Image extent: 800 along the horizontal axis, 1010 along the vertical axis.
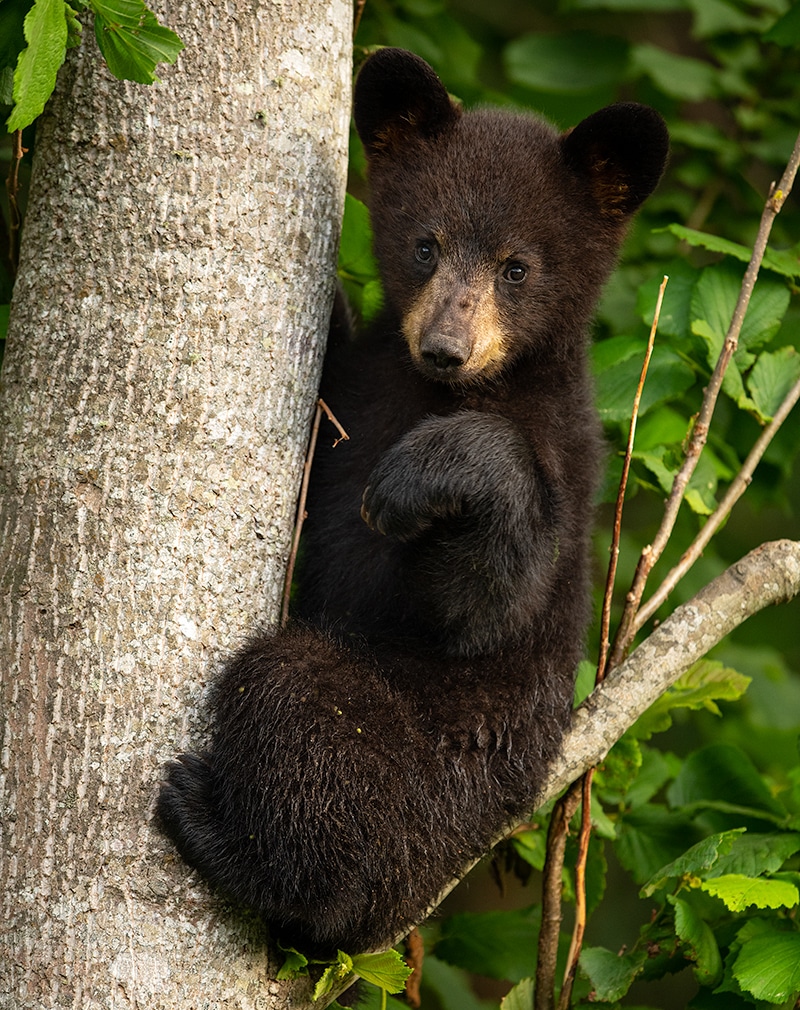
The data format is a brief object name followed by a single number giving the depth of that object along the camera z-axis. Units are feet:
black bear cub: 18.42
